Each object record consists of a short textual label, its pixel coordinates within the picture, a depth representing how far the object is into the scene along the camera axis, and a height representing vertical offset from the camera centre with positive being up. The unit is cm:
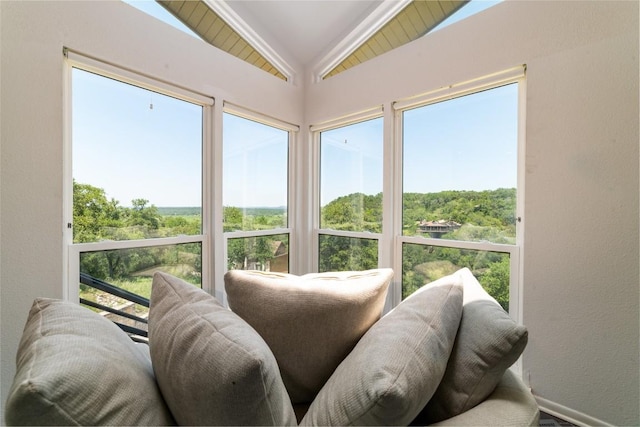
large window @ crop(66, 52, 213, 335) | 162 +15
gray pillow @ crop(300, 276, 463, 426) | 60 -38
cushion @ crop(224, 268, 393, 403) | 98 -39
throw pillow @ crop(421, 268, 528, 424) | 77 -43
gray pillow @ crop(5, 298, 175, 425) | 45 -31
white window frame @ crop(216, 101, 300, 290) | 223 +23
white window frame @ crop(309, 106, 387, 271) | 234 +24
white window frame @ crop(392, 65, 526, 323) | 165 +26
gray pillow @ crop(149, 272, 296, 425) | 54 -33
